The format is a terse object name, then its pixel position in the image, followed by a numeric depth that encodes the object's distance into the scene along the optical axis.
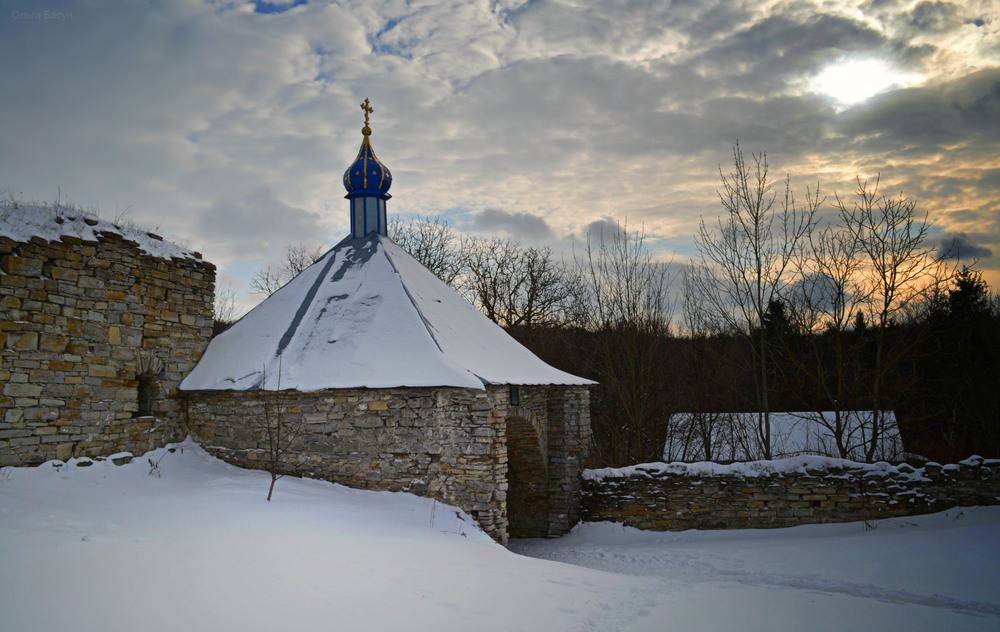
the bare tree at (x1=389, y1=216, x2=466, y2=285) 24.69
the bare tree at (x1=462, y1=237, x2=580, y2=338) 23.59
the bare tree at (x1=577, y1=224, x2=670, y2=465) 15.74
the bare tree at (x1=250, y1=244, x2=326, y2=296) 26.86
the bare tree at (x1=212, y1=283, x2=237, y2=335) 22.21
